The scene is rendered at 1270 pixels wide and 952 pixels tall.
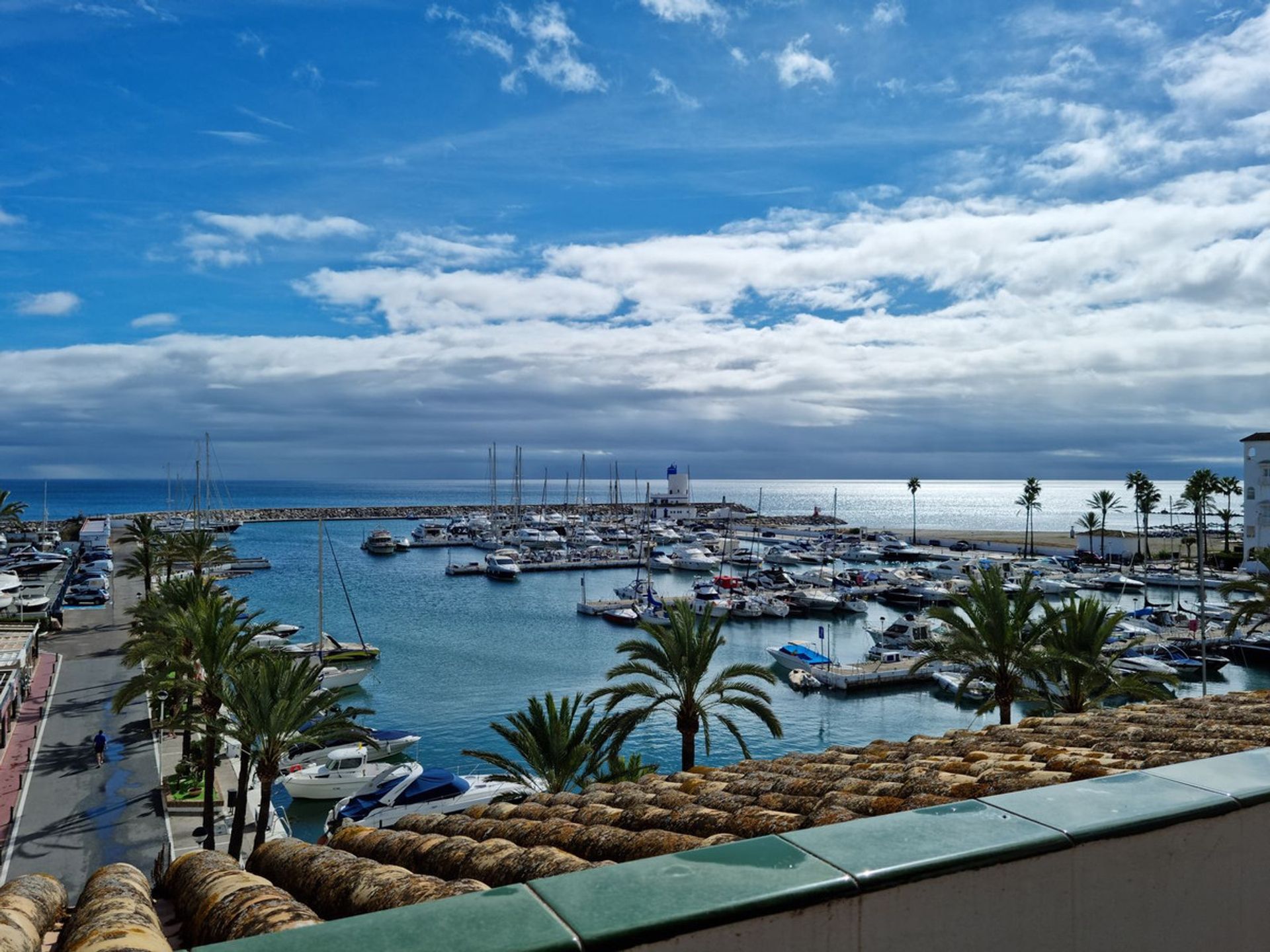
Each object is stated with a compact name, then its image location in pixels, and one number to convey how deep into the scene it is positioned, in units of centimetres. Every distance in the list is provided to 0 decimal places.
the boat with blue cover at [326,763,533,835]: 2286
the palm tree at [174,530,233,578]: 4441
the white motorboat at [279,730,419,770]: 2994
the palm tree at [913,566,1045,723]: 2206
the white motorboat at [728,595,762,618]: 6019
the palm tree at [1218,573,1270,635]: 3005
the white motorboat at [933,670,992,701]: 3929
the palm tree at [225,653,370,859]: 1891
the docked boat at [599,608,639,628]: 5827
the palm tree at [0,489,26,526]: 5000
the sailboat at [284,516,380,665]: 4349
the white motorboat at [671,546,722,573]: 8775
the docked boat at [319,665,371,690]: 4044
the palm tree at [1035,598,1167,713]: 2159
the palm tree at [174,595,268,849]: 2016
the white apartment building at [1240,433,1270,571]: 7031
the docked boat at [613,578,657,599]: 6569
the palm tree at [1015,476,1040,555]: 9512
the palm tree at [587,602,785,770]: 2053
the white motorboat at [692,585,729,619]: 5997
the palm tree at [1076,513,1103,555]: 8731
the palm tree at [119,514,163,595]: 4702
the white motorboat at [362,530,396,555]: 10369
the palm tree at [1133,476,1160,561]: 8490
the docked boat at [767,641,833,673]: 4450
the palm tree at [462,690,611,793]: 2009
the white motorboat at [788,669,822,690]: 4231
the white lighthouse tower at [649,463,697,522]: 16762
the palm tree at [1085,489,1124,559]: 9056
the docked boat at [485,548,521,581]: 8075
